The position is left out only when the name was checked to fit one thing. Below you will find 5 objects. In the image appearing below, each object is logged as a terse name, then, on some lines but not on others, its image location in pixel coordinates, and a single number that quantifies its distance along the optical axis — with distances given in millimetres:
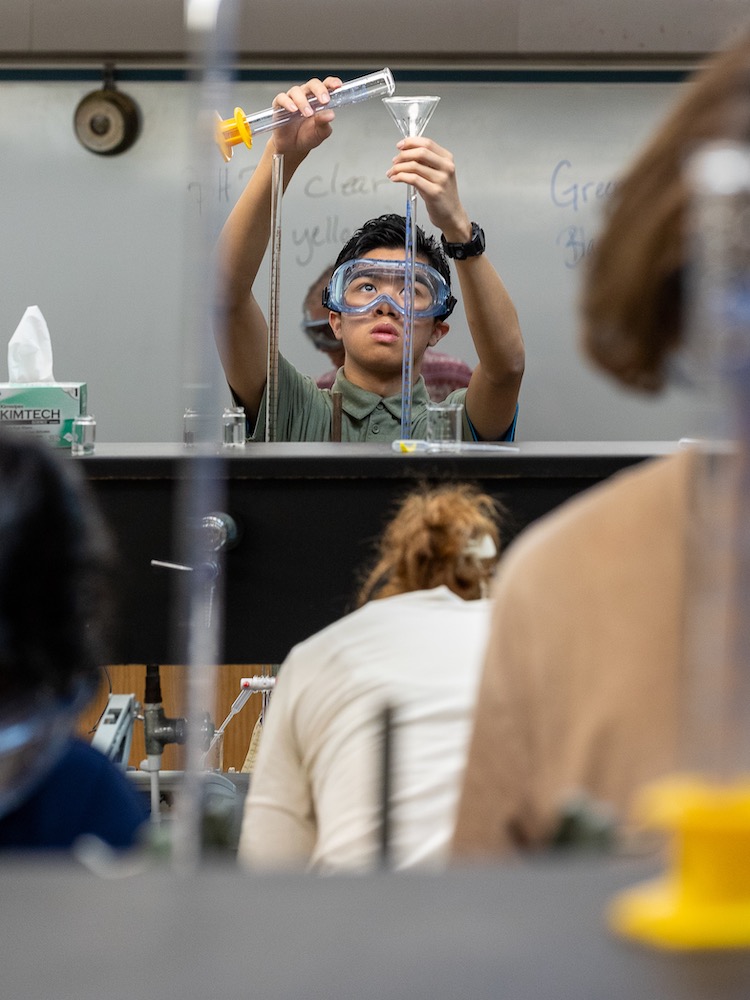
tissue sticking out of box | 3153
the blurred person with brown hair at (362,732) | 2585
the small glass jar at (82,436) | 3089
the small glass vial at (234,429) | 3159
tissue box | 3110
